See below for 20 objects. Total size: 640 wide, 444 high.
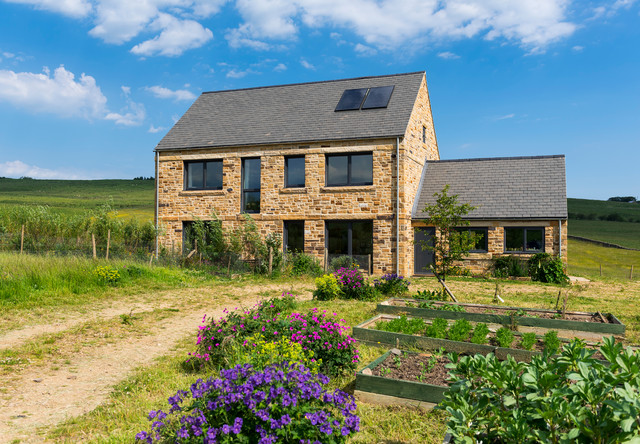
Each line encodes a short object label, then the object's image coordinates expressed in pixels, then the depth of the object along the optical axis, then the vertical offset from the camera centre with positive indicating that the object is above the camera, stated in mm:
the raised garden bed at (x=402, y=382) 4617 -1784
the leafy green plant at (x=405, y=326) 7055 -1646
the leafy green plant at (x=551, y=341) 6199 -1649
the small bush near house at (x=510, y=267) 18156 -1735
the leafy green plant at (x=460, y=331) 6626 -1629
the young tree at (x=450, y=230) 11281 -130
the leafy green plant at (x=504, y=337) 6354 -1648
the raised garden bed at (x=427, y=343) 5863 -1735
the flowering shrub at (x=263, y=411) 3021 -1361
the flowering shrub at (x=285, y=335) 5602 -1505
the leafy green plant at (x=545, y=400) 2582 -1127
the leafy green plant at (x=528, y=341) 6180 -1640
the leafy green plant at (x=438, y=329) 6703 -1630
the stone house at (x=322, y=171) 18406 +2450
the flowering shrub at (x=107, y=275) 13161 -1569
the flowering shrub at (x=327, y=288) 11625 -1701
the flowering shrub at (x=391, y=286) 12297 -1724
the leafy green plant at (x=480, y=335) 6574 -1665
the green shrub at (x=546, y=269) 17188 -1727
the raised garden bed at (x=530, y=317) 7430 -1755
